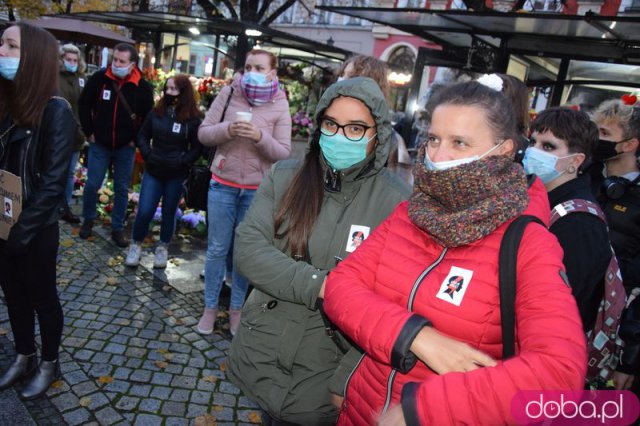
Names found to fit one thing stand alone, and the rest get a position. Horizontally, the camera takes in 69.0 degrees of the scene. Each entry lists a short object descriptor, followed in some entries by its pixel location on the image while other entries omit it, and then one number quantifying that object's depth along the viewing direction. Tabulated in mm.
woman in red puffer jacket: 1078
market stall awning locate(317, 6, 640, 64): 5820
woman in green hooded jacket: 1895
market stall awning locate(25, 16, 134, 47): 11461
